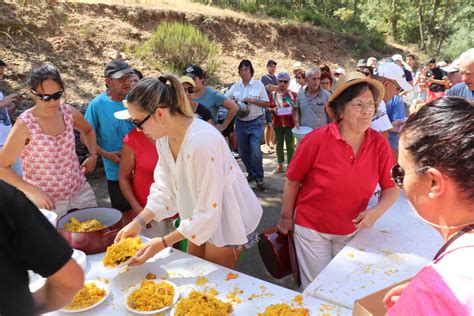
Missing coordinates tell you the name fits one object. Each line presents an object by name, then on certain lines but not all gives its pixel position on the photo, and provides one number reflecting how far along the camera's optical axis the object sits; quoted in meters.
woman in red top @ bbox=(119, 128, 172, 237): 2.56
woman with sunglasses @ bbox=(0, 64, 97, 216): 2.42
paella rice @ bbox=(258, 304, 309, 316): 1.45
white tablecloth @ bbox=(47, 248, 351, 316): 1.55
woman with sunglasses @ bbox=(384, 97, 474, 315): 0.72
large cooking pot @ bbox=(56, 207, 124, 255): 1.92
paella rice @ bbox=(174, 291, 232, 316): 1.44
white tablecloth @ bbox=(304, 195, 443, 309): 1.68
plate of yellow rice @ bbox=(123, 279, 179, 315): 1.52
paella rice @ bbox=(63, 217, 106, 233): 2.03
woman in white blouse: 1.77
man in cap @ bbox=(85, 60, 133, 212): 3.12
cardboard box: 1.19
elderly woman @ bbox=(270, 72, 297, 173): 6.01
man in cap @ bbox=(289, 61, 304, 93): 7.22
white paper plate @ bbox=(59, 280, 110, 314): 1.51
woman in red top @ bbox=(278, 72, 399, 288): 2.07
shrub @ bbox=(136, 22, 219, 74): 11.30
